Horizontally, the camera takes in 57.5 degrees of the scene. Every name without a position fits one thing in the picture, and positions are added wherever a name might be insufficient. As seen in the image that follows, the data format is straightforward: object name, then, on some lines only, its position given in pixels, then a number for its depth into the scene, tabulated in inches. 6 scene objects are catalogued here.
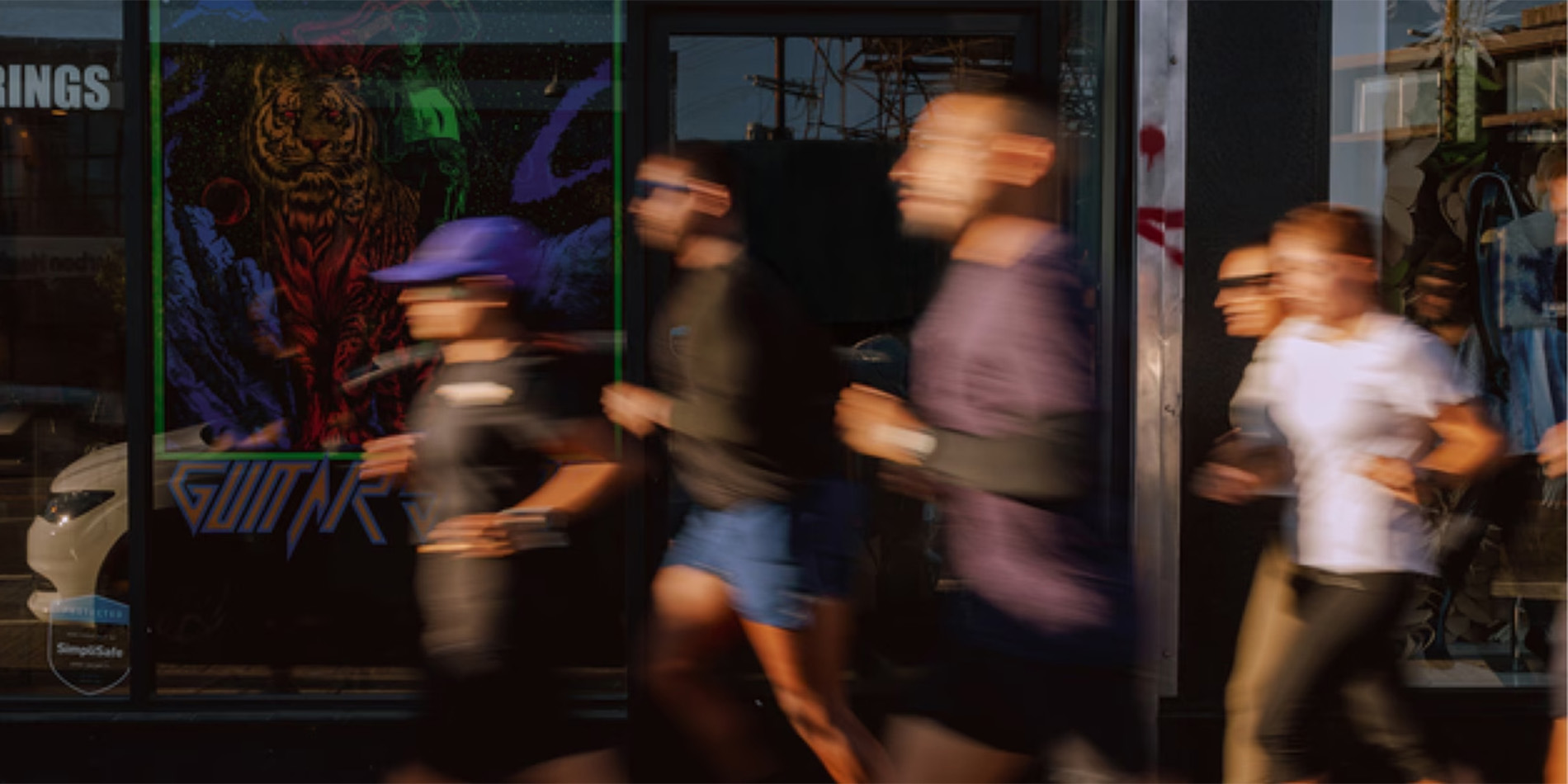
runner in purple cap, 134.4
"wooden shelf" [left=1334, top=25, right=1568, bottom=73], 227.6
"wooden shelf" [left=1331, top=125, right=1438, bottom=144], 224.1
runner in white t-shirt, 142.9
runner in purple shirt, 117.3
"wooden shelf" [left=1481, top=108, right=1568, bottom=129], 231.0
